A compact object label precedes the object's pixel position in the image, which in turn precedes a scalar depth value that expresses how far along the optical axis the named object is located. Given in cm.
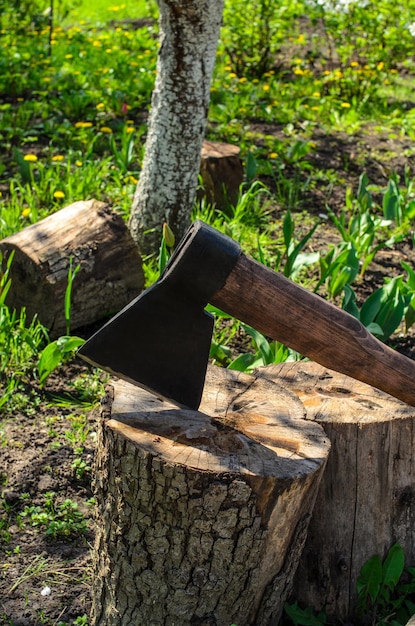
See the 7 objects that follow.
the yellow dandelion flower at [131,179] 490
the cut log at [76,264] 355
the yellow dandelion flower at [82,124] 544
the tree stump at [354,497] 240
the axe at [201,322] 203
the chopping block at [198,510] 200
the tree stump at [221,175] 475
